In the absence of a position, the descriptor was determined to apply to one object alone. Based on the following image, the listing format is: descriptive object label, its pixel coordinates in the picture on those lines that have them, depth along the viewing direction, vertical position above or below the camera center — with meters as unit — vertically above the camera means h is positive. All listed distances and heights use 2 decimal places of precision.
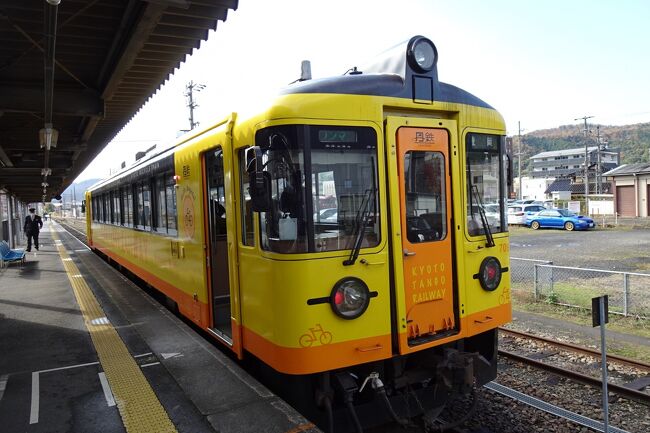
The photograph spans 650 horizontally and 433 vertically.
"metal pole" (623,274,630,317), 8.05 -1.68
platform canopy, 5.43 +2.14
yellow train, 3.72 -0.29
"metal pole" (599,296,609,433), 4.11 -1.43
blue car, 27.78 -1.47
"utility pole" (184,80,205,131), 35.34 +8.16
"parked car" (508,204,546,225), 31.52 -1.00
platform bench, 15.11 -1.20
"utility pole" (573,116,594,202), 43.58 +4.17
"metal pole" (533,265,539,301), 9.83 -1.84
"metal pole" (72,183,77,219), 106.74 +1.27
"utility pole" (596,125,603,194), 51.98 +1.64
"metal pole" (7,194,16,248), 22.98 -0.17
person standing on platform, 20.72 -0.48
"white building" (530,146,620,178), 95.86 +6.82
